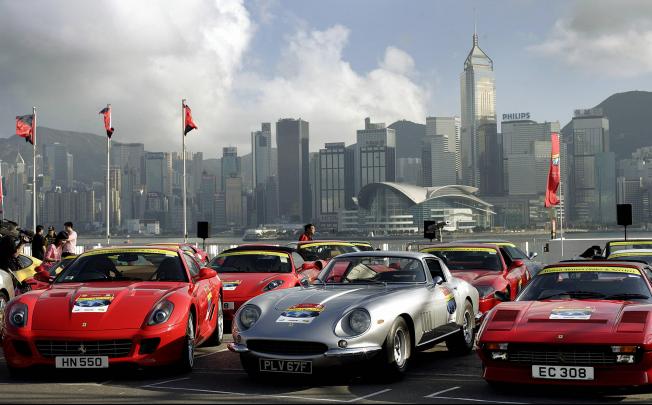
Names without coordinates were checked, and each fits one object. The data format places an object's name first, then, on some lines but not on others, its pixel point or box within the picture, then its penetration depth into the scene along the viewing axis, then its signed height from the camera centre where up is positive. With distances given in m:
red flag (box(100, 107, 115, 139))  37.06 +4.52
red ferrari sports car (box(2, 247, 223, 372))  7.98 -0.99
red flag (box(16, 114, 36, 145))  37.94 +4.40
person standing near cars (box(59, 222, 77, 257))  21.26 -0.39
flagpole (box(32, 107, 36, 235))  38.41 +2.62
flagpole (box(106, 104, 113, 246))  39.09 +2.56
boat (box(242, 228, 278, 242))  172.38 -3.29
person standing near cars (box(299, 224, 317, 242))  20.90 -0.35
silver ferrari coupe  7.70 -0.98
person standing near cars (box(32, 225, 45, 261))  22.08 -0.54
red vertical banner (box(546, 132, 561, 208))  33.41 +1.34
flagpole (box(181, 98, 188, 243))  37.84 +3.81
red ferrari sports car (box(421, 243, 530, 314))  12.85 -0.90
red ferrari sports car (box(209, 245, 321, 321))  12.66 -0.84
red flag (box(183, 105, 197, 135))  37.75 +4.50
